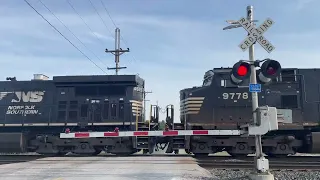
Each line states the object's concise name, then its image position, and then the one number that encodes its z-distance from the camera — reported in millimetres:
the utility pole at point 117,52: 29359
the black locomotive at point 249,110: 12031
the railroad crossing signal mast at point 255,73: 6977
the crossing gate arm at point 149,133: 11751
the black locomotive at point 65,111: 13047
